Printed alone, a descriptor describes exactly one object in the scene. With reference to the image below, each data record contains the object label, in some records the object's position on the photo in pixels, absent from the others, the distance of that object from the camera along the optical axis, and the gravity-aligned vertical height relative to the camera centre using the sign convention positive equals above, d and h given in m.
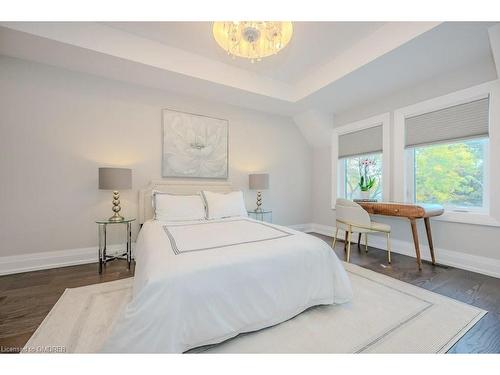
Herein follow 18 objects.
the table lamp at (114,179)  2.55 +0.09
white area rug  1.27 -0.96
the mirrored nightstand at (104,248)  2.54 -0.78
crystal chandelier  1.79 +1.31
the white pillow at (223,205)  2.88 -0.25
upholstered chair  2.76 -0.44
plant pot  3.41 -0.11
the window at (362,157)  3.36 +0.54
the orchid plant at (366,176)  3.41 +0.19
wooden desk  2.44 -0.29
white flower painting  3.26 +0.66
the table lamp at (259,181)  3.72 +0.10
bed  1.07 -0.61
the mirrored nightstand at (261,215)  3.75 -0.54
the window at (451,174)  2.57 +0.18
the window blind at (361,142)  3.50 +0.80
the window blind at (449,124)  2.45 +0.81
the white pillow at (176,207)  2.68 -0.27
